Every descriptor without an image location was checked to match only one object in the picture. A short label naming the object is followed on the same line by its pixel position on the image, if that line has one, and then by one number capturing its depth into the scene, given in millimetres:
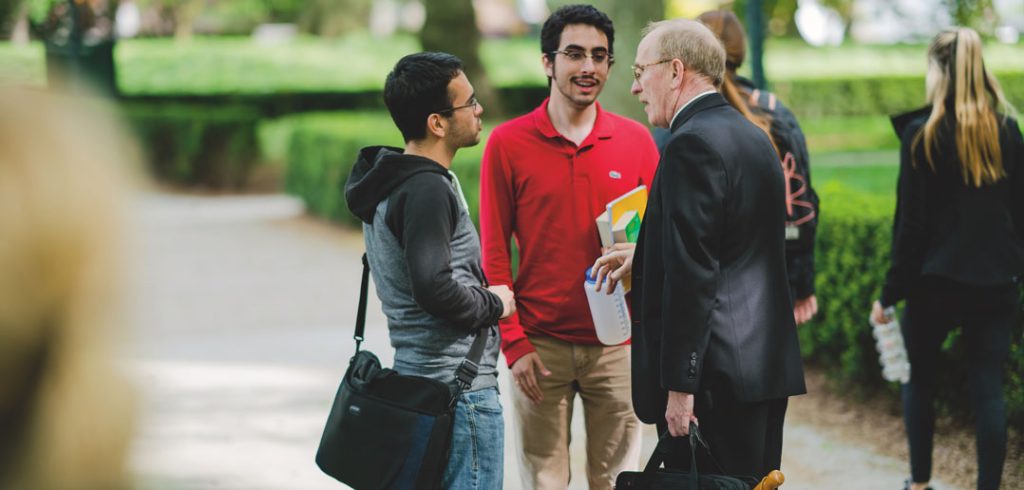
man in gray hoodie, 6320
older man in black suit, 6426
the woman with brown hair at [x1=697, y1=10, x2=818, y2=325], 9141
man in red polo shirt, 7840
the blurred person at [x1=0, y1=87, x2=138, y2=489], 2230
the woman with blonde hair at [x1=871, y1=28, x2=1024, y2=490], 9156
